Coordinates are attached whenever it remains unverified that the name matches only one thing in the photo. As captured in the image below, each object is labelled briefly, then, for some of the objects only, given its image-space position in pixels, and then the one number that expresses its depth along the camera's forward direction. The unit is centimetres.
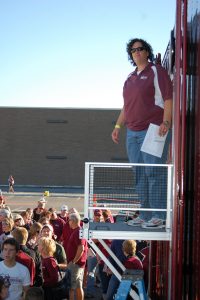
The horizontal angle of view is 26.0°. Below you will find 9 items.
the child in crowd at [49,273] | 513
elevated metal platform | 364
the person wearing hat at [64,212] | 1045
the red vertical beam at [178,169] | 311
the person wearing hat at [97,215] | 760
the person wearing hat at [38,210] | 1044
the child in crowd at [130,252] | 528
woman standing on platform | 398
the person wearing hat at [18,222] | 777
